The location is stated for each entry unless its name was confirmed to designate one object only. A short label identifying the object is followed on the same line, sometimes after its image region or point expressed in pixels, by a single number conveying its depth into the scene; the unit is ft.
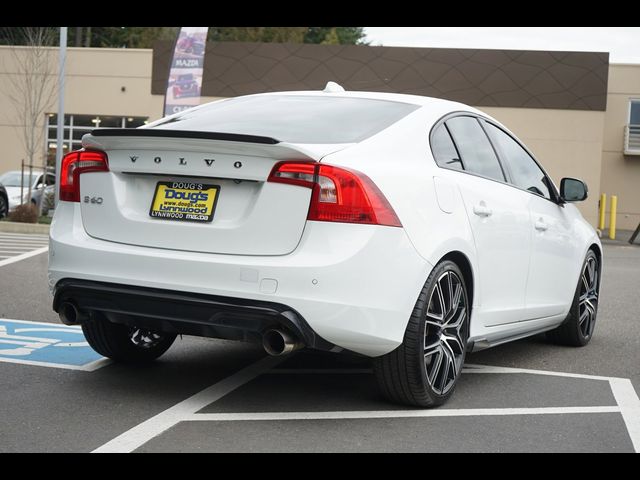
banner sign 73.82
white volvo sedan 13.52
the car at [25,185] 75.97
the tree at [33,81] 113.50
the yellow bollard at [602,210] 87.85
